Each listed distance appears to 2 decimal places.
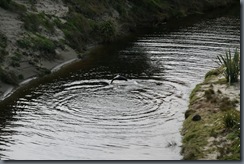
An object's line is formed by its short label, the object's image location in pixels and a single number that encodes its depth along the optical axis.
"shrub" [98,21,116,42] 62.97
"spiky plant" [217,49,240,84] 37.12
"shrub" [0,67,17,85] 43.41
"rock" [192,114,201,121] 32.38
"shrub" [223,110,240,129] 28.61
